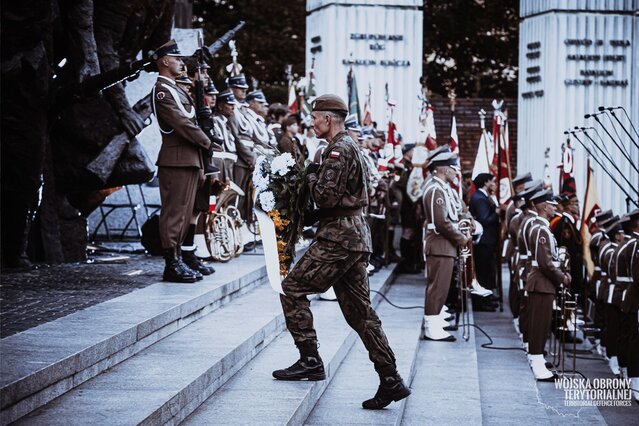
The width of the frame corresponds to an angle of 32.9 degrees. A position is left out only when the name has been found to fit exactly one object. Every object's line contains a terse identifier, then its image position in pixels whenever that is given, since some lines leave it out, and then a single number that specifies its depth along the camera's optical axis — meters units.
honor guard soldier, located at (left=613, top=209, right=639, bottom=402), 11.66
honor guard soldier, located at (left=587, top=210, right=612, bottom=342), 13.73
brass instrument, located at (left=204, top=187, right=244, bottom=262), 11.77
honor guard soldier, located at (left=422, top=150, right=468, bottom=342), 11.99
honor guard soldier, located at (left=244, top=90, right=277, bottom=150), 13.48
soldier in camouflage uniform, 7.10
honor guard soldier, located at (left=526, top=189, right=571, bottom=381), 11.29
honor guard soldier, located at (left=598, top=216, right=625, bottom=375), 12.60
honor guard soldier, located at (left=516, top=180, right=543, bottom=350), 11.84
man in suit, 15.66
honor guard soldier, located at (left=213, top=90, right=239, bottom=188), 12.54
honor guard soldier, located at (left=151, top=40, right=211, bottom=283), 9.52
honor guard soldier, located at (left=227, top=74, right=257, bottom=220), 13.12
